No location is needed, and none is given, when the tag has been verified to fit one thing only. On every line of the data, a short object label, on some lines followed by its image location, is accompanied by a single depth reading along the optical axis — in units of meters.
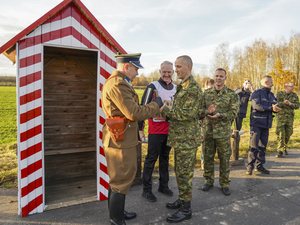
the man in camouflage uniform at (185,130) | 2.83
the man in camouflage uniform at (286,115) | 5.99
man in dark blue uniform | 4.53
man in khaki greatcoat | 2.38
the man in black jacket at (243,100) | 6.93
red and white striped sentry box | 2.81
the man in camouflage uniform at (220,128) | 3.66
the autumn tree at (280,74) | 37.66
